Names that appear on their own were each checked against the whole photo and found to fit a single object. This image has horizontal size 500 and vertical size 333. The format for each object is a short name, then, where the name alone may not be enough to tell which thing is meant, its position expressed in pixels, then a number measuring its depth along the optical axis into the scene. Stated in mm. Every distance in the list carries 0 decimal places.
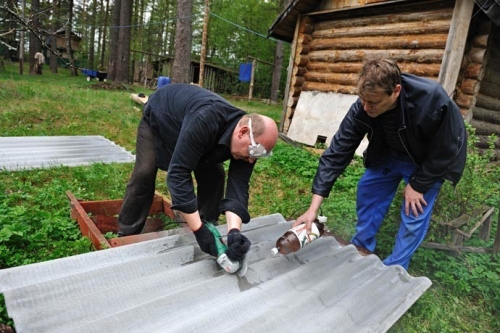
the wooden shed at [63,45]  38062
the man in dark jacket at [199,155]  1998
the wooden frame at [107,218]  2451
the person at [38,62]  21248
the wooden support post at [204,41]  10406
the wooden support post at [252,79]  17356
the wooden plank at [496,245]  3085
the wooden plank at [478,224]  3148
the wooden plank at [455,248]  3183
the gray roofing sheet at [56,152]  4566
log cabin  5555
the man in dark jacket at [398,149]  2248
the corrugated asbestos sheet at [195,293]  1550
